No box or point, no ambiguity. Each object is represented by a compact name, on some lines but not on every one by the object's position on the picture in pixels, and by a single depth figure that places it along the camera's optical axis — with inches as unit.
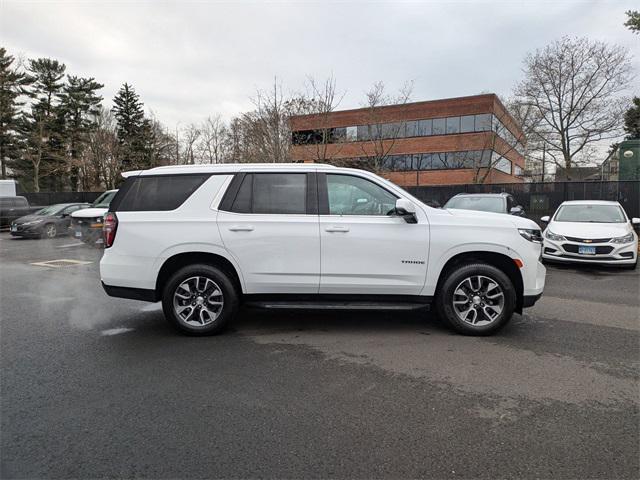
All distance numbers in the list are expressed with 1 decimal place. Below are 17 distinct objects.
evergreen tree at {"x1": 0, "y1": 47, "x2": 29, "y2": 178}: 1480.1
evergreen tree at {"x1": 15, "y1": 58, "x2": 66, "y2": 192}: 1550.2
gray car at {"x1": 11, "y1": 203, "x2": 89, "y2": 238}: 680.4
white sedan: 352.2
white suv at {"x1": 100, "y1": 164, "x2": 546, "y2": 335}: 187.3
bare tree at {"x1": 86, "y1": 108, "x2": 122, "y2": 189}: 1518.2
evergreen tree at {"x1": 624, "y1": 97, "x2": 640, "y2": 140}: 1085.8
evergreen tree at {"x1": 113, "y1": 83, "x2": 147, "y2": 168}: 1780.3
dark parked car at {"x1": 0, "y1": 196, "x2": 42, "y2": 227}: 804.5
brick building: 1206.3
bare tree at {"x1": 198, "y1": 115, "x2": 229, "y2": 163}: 1924.2
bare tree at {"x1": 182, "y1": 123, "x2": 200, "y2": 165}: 1994.3
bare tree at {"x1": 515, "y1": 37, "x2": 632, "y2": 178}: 1079.6
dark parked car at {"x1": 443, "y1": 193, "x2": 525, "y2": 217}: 457.1
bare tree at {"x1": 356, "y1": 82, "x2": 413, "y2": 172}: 958.4
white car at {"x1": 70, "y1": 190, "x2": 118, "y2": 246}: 363.6
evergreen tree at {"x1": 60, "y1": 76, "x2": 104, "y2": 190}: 1637.6
